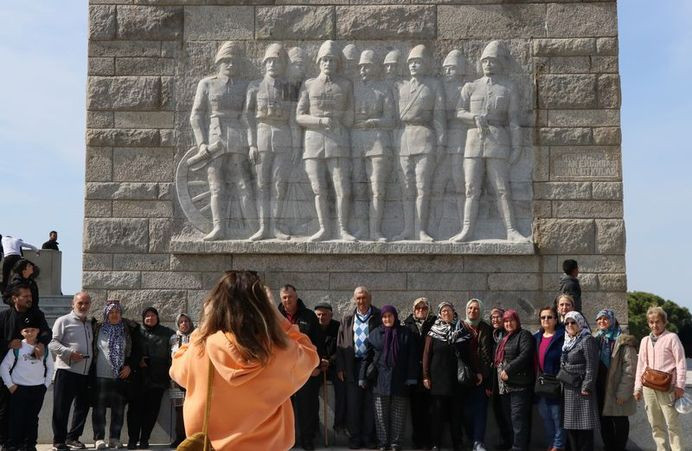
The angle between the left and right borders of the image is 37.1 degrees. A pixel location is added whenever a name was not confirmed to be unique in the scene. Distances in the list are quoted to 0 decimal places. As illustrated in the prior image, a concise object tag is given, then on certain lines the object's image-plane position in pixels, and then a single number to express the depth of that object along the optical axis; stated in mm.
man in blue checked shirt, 9656
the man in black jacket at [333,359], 9828
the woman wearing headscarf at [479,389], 9492
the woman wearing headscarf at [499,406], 9555
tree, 28853
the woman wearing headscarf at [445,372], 9430
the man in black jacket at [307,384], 9625
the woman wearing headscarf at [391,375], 9477
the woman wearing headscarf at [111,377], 9578
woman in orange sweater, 3932
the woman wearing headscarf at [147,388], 9703
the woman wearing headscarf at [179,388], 9742
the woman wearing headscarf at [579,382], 8945
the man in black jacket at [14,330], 9031
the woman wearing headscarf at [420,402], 9664
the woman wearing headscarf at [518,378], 9242
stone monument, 10797
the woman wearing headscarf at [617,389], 9219
